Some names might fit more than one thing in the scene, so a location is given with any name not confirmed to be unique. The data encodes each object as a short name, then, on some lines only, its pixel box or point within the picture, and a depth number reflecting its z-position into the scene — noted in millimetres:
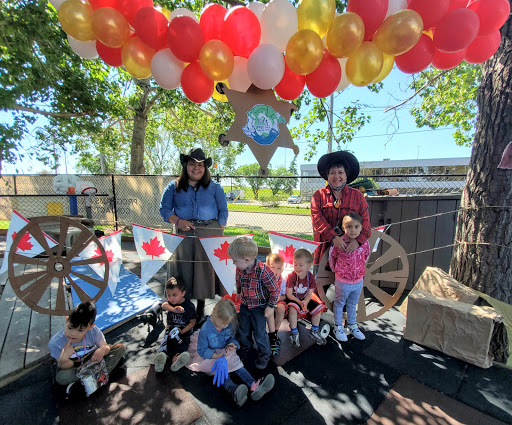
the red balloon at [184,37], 2334
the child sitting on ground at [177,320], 2545
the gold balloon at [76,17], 2348
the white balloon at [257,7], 2774
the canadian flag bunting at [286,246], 2906
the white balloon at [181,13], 2637
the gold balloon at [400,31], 2205
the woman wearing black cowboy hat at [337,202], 2664
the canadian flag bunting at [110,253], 2746
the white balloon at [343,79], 2905
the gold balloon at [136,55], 2612
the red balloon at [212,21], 2525
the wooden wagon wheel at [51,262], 2471
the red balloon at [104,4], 2441
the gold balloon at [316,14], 2293
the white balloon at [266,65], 2395
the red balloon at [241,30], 2457
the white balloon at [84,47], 2782
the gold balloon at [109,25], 2346
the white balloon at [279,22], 2445
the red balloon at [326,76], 2574
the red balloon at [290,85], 2828
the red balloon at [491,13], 2258
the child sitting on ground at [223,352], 2004
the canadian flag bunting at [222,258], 2805
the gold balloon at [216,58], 2408
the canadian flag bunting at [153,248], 2826
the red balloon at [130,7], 2426
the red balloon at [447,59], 2713
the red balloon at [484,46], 2467
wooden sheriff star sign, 2730
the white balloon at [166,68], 2590
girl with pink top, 2605
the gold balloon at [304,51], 2283
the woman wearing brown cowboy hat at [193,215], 2801
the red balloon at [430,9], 2301
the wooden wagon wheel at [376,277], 2982
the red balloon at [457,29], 2230
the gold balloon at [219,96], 3191
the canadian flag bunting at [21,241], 2491
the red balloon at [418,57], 2533
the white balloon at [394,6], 2379
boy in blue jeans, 2168
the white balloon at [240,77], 2764
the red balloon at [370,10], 2248
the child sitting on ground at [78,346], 2039
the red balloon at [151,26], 2349
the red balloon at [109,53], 2752
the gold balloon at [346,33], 2234
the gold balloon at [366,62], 2383
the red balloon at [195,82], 2689
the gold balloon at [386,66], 2771
